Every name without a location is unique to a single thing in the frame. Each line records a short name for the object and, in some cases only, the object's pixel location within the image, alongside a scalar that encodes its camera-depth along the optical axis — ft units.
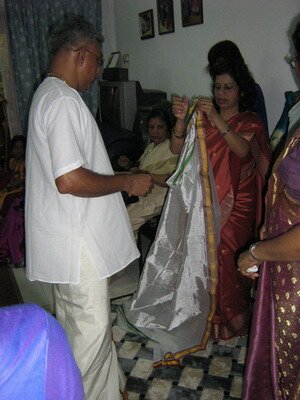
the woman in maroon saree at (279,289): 3.40
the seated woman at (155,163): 8.69
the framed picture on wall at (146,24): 12.00
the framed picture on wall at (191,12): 9.62
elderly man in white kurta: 3.93
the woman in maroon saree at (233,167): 6.09
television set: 12.19
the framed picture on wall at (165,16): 10.85
